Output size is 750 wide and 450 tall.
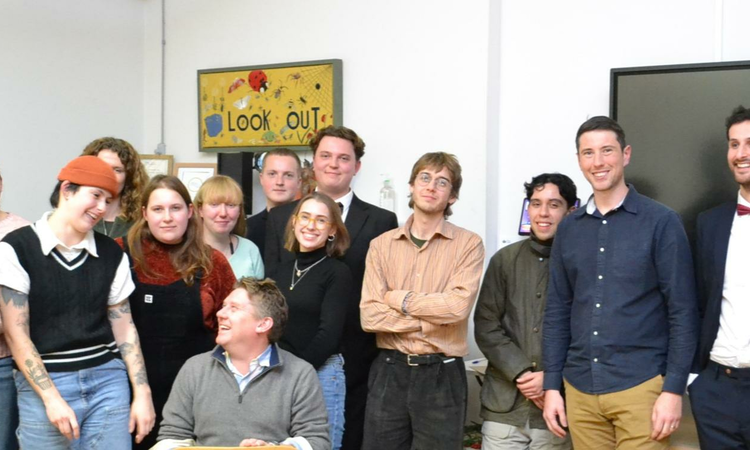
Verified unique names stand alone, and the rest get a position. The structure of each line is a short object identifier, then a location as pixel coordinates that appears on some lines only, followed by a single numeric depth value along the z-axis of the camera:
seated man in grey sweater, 2.36
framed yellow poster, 4.59
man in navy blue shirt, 2.43
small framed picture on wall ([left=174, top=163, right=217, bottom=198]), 4.94
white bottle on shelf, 4.41
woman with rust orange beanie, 2.33
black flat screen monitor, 3.40
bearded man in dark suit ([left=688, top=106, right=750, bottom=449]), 2.37
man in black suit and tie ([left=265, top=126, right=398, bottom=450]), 3.15
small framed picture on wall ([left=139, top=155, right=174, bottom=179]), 5.11
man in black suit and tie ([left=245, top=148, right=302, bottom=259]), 3.89
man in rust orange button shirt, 2.83
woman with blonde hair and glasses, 2.81
